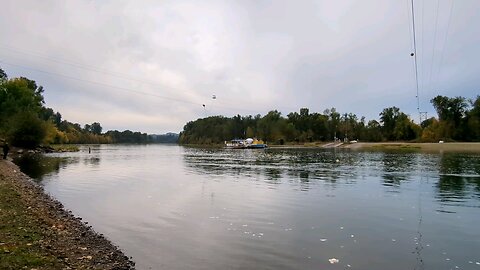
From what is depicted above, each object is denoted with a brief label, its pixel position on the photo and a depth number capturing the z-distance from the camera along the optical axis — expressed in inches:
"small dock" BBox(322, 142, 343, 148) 7461.6
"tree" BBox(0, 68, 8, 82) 3589.1
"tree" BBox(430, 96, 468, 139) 6771.7
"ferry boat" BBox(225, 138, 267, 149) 7234.3
